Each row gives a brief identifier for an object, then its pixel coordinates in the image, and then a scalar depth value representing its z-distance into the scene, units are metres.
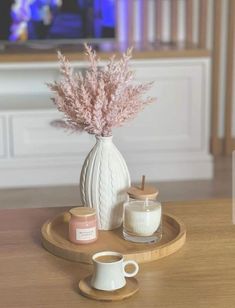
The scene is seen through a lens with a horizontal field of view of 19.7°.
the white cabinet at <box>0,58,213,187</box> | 3.62
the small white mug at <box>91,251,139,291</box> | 1.37
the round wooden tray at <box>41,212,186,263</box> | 1.54
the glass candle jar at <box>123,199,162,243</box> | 1.58
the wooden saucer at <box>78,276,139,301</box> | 1.35
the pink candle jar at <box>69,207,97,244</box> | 1.58
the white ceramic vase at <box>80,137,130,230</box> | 1.65
